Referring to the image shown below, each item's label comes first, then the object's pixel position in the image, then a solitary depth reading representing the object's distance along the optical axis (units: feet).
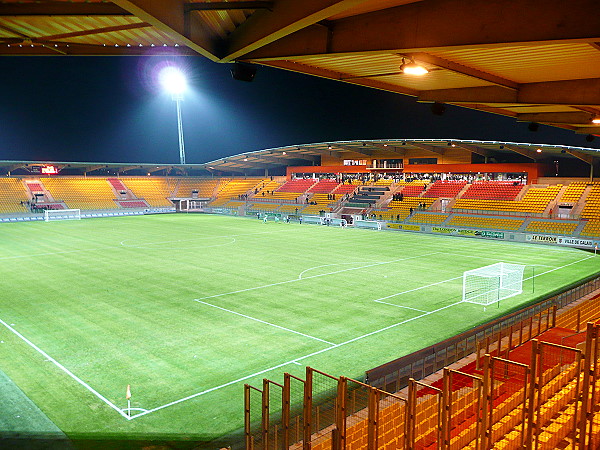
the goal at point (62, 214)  184.38
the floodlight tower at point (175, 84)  239.91
